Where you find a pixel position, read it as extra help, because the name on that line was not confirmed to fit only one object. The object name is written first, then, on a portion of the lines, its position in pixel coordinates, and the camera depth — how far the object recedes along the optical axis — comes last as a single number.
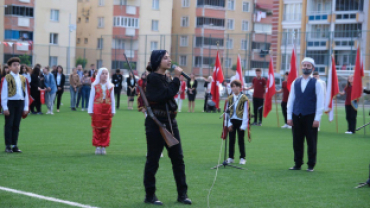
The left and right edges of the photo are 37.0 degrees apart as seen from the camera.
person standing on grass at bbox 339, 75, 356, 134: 18.98
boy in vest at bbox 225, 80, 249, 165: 10.66
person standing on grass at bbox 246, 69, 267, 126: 20.83
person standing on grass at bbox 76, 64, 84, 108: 25.70
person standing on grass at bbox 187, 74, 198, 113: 27.46
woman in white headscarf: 11.55
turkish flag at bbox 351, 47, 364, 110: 18.39
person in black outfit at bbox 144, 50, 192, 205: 6.75
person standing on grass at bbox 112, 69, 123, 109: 27.28
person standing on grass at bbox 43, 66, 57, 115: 22.52
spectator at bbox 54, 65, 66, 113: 24.11
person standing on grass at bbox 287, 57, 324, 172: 9.91
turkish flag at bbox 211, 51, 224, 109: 19.31
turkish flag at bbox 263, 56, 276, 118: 20.78
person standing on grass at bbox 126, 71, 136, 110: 27.44
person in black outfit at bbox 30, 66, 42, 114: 21.86
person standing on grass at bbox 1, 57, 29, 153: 10.98
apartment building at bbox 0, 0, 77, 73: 45.78
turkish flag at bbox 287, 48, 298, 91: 19.06
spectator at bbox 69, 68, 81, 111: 25.14
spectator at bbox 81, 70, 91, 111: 25.00
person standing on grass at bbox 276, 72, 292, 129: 19.97
